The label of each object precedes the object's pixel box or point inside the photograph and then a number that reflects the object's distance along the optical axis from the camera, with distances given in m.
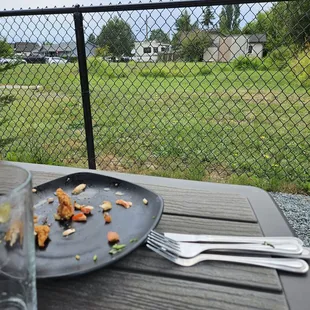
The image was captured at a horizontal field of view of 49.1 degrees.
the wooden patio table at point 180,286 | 0.50
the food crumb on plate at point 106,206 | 0.75
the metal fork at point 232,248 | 0.60
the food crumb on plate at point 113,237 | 0.63
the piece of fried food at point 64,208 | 0.71
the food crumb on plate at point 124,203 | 0.76
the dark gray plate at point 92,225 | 0.57
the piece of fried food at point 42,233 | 0.63
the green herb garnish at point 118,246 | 0.60
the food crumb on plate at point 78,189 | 0.84
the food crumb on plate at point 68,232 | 0.66
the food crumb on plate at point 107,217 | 0.71
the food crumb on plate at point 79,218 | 0.71
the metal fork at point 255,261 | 0.57
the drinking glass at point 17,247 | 0.39
